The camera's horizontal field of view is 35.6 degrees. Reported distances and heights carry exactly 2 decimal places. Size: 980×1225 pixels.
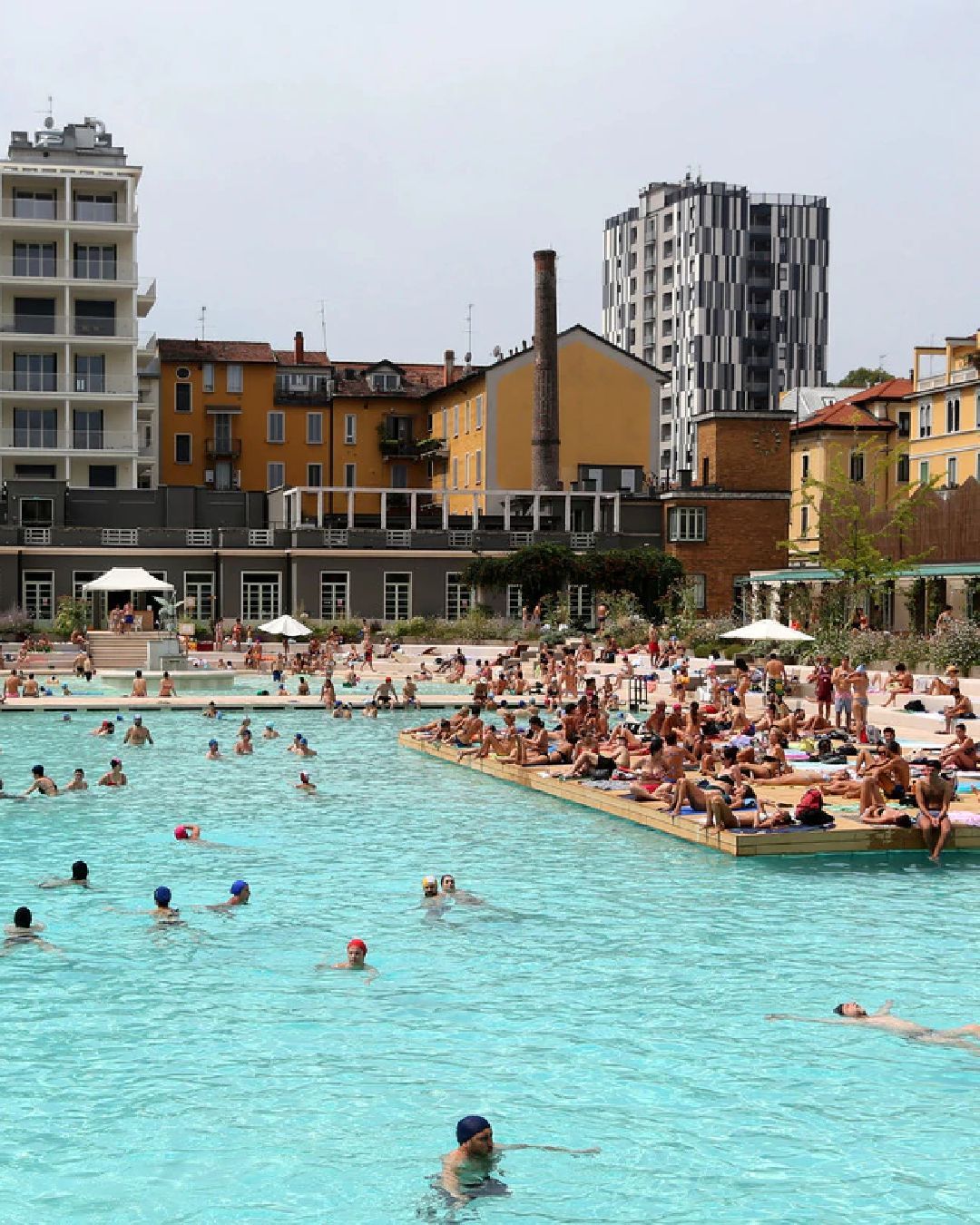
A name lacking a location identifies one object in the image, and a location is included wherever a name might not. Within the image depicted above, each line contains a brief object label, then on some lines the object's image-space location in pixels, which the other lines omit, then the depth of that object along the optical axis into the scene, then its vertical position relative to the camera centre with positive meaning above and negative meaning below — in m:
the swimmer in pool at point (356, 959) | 14.34 -3.39
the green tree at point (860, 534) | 43.28 +2.10
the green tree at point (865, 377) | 107.62 +15.93
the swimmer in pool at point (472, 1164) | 9.70 -3.63
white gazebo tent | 46.06 +0.52
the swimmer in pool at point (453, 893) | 16.92 -3.28
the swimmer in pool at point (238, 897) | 16.78 -3.28
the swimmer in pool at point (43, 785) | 24.28 -2.97
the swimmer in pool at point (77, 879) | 17.67 -3.27
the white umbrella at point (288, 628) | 47.12 -0.89
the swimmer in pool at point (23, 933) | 15.11 -3.36
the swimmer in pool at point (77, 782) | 24.81 -2.99
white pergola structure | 58.38 +4.06
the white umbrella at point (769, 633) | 36.72 -0.78
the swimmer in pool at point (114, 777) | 25.72 -3.00
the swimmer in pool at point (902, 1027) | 12.26 -3.51
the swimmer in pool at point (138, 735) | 31.06 -2.79
